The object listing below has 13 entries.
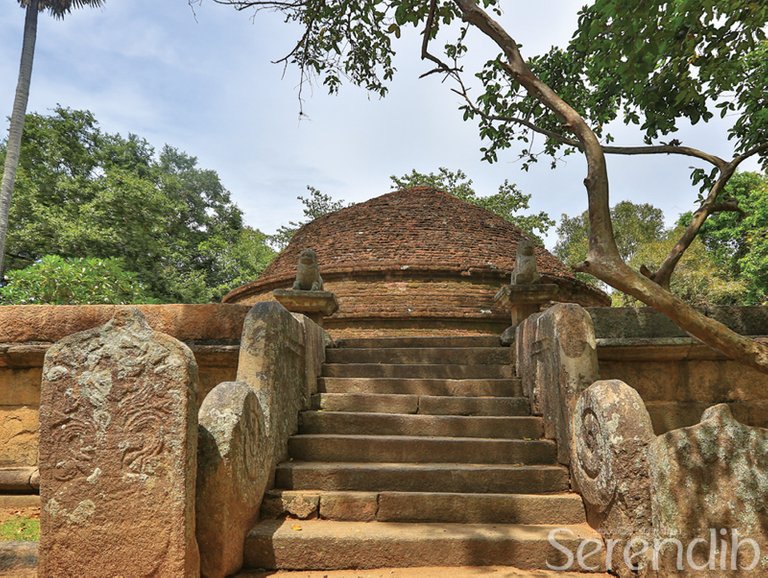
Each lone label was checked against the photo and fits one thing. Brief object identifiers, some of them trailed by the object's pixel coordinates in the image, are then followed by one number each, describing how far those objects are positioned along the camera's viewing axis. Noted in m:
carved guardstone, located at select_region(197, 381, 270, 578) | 2.22
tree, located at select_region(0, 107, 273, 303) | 15.36
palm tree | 12.72
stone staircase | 2.54
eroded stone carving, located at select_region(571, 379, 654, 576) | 2.34
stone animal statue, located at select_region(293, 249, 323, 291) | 5.30
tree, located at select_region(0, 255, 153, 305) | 7.97
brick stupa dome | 9.59
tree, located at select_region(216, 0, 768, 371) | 2.73
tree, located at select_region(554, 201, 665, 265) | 27.58
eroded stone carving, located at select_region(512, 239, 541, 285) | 5.18
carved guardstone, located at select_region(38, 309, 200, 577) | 1.92
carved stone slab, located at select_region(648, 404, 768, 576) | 2.07
